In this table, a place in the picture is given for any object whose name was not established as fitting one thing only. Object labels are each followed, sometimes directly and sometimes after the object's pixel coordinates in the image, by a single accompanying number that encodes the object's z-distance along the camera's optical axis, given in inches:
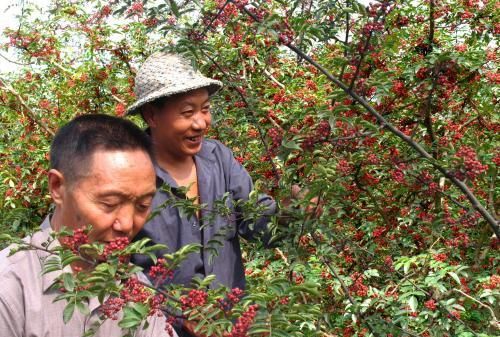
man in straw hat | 103.5
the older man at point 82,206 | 64.4
